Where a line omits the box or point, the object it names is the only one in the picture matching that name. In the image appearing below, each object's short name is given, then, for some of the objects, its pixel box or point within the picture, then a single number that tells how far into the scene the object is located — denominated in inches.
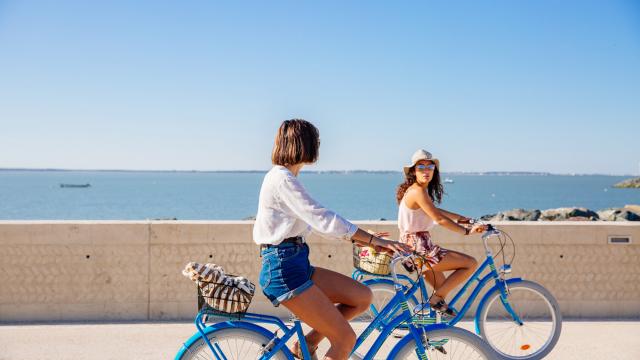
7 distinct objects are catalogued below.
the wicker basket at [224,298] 132.9
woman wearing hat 197.2
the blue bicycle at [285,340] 138.5
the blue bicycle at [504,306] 209.0
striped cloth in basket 132.3
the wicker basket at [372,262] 193.6
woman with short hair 130.6
